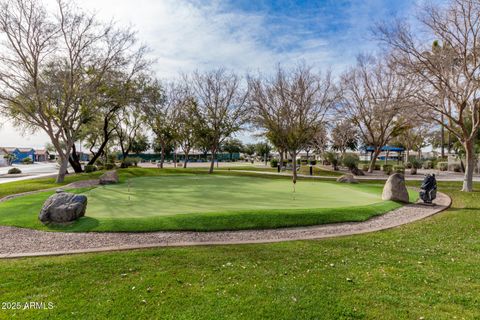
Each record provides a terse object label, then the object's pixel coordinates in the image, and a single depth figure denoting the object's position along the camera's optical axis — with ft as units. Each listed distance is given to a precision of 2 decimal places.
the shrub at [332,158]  111.24
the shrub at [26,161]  216.35
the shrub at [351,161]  97.47
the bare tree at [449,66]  45.78
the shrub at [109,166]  109.19
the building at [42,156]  326.03
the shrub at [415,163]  98.19
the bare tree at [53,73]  59.82
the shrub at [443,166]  111.86
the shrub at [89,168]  95.19
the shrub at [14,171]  101.89
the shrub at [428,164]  124.88
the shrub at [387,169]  97.91
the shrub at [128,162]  118.24
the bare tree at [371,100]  91.04
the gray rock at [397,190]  36.96
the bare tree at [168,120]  117.60
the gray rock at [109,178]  58.18
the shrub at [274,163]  142.61
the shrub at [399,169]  91.97
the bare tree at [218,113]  99.30
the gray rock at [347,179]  63.26
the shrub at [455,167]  103.38
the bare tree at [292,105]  78.28
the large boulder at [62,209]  25.13
